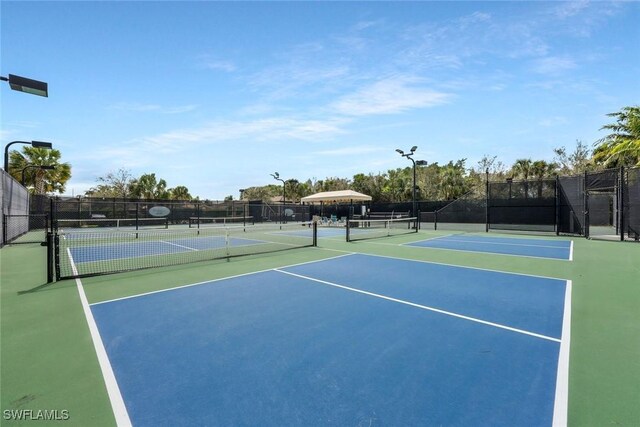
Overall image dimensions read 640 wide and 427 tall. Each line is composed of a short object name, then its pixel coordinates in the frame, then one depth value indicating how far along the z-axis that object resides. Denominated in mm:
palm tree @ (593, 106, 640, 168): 19930
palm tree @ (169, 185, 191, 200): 54750
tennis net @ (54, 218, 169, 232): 24047
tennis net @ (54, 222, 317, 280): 9242
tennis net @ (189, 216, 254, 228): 26831
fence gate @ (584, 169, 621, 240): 15898
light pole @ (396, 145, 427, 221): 22062
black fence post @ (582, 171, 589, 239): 16331
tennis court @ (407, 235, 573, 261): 11438
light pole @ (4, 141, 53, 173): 13314
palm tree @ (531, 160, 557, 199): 42484
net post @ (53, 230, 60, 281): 7316
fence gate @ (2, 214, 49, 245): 13789
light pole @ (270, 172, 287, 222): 34269
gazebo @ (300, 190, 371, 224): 27062
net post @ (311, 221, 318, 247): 13403
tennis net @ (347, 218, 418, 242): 17891
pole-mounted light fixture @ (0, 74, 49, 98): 6822
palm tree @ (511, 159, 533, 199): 43094
